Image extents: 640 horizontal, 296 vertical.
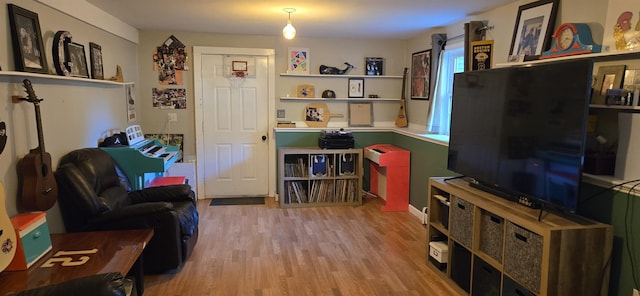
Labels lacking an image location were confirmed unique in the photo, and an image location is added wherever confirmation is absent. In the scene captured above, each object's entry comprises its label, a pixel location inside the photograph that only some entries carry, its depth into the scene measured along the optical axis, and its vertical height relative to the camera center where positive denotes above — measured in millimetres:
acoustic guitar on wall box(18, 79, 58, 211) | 2502 -441
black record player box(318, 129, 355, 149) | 5023 -429
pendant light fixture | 3451 +635
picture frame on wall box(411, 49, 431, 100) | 4738 +384
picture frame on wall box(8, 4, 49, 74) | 2461 +399
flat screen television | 2070 -139
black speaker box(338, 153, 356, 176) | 5098 -729
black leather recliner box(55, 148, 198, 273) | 2822 -782
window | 4387 +146
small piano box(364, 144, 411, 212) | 4812 -837
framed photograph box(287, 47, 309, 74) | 5250 +588
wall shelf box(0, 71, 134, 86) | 2316 +176
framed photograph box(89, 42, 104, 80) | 3520 +388
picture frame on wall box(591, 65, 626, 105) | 2211 +149
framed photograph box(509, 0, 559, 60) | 2830 +581
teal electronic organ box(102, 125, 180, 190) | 3617 -530
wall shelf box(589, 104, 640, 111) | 2050 +2
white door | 5168 -314
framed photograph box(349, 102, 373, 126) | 5484 -99
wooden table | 2100 -903
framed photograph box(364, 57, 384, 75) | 5422 +546
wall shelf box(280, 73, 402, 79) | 5270 +396
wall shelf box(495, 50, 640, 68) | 2031 +278
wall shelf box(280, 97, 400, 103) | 5316 +85
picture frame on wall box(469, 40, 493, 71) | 3492 +455
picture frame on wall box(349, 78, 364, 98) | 5445 +252
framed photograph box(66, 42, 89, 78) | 3098 +353
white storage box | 3109 -1127
